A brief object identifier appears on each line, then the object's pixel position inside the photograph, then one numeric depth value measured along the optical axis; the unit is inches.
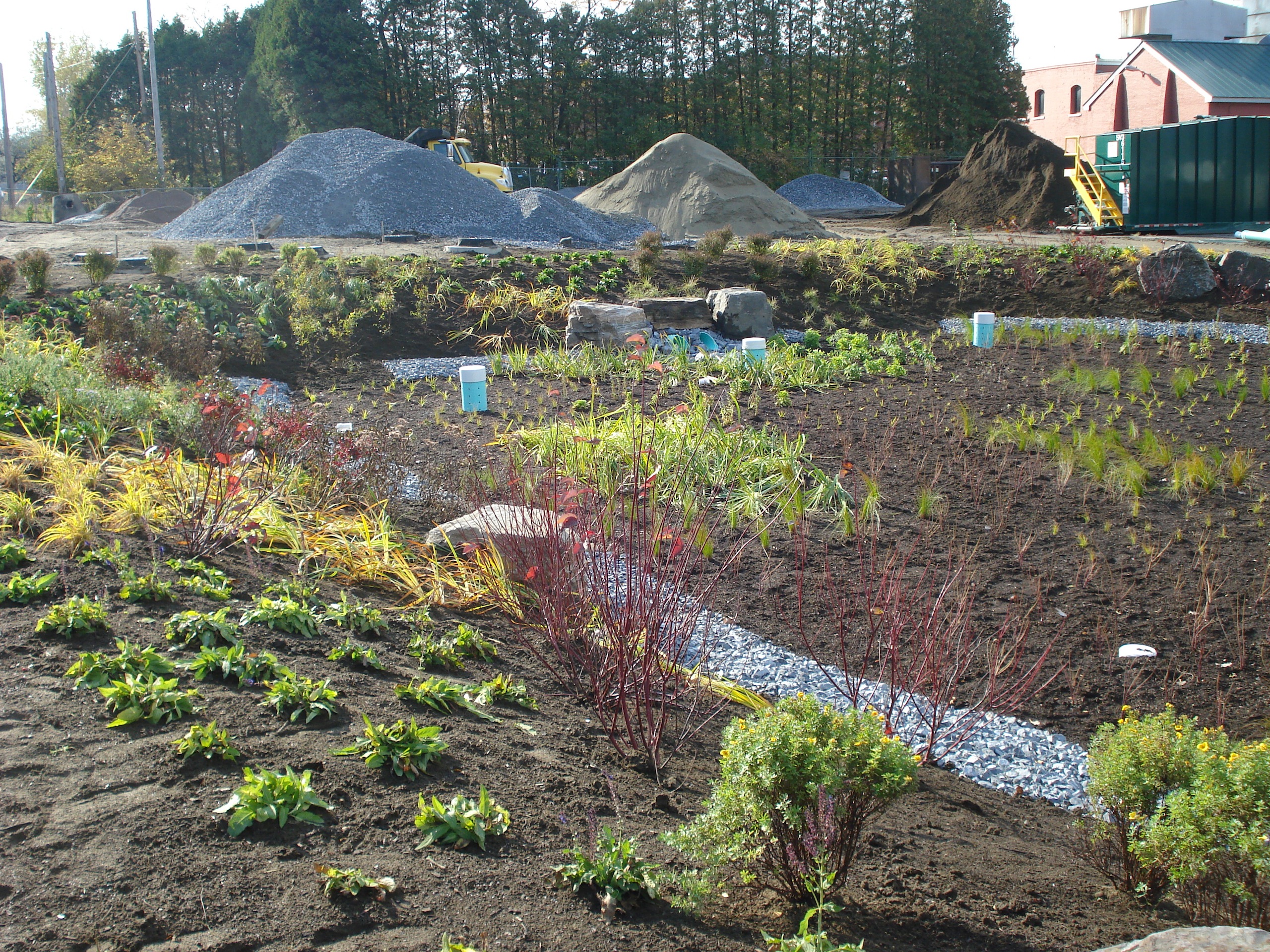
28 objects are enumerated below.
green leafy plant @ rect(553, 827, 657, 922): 83.4
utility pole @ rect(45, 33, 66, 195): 1146.0
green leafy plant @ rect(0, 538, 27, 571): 141.5
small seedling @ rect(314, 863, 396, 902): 79.8
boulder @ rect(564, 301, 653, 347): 402.6
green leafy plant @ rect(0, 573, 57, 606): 130.8
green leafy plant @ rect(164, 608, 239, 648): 124.1
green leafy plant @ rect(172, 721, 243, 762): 96.3
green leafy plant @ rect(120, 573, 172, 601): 134.6
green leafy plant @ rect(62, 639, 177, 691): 110.1
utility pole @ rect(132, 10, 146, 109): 1427.2
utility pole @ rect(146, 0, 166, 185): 1147.5
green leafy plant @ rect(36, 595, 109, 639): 121.4
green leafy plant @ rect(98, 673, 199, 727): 103.7
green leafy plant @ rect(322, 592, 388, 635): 143.9
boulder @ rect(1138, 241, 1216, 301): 482.0
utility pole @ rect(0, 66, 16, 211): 1240.2
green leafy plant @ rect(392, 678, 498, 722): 118.7
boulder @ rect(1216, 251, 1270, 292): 481.1
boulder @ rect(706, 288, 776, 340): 446.9
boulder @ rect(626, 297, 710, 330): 443.2
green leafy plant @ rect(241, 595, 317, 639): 134.3
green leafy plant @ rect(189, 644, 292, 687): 115.6
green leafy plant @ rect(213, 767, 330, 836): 87.5
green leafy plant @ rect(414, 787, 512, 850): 90.0
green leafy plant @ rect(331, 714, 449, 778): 100.5
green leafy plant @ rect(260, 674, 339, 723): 109.5
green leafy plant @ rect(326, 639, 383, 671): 129.5
